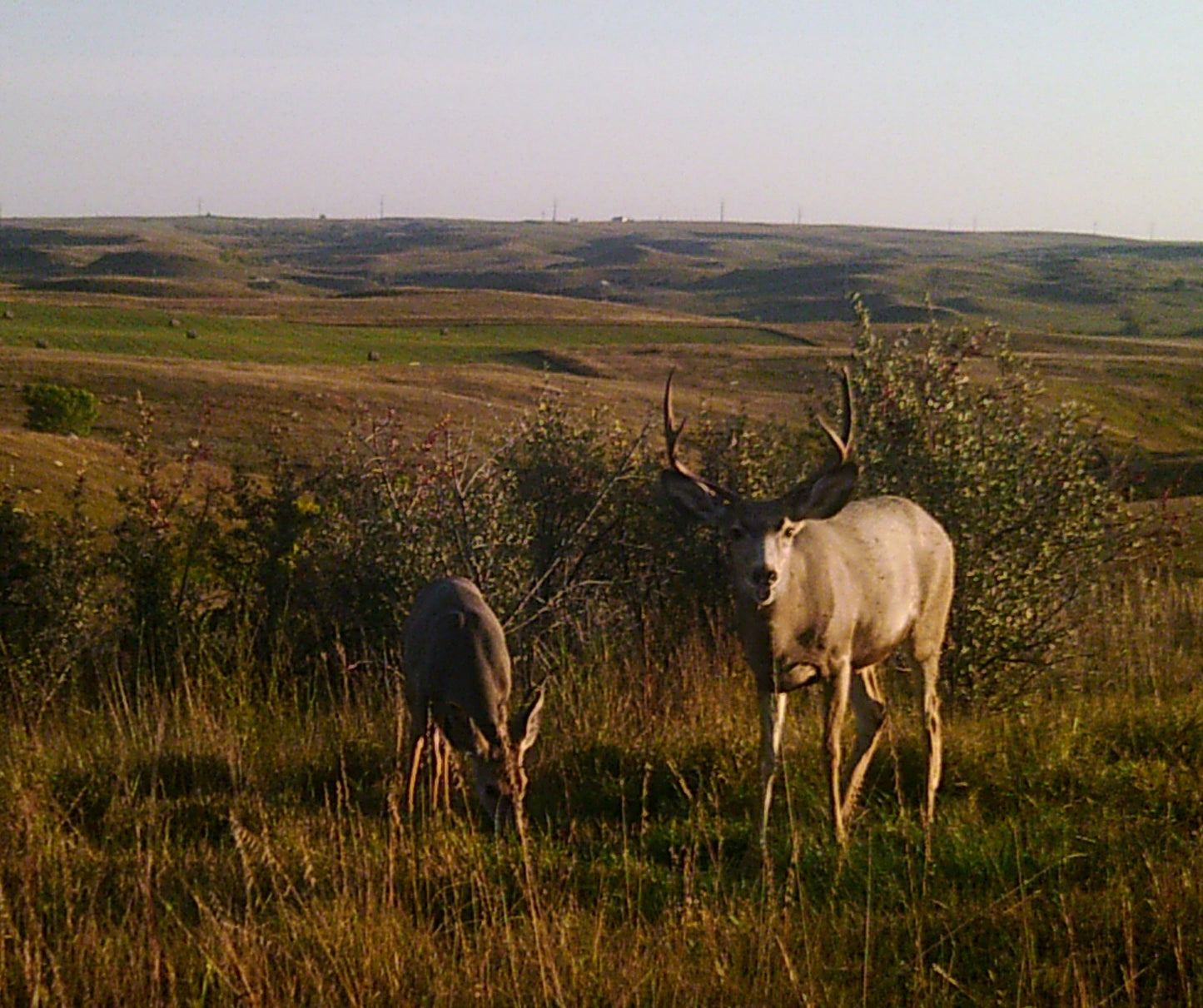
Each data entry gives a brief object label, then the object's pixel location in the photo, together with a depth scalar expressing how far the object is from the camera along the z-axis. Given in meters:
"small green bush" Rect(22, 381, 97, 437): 41.53
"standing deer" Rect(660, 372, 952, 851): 6.95
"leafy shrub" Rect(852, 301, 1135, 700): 10.96
